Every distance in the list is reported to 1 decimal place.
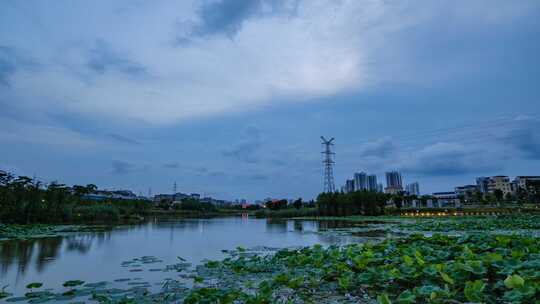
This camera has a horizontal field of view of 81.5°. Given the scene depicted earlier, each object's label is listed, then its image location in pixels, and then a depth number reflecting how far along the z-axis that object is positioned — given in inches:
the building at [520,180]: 4117.6
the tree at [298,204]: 2410.9
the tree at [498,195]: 2486.0
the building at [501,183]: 4533.0
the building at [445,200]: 2970.0
